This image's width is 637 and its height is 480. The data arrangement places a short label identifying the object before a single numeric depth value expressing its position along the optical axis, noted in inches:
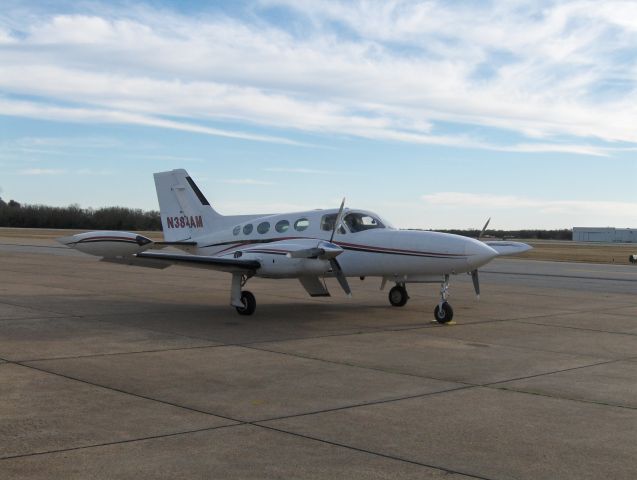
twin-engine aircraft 612.7
